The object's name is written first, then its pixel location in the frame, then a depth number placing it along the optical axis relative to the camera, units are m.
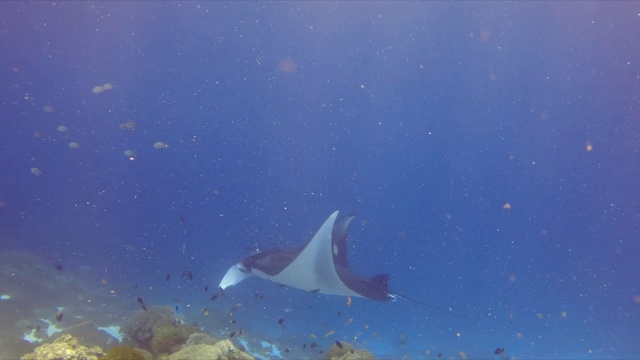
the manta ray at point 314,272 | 7.21
